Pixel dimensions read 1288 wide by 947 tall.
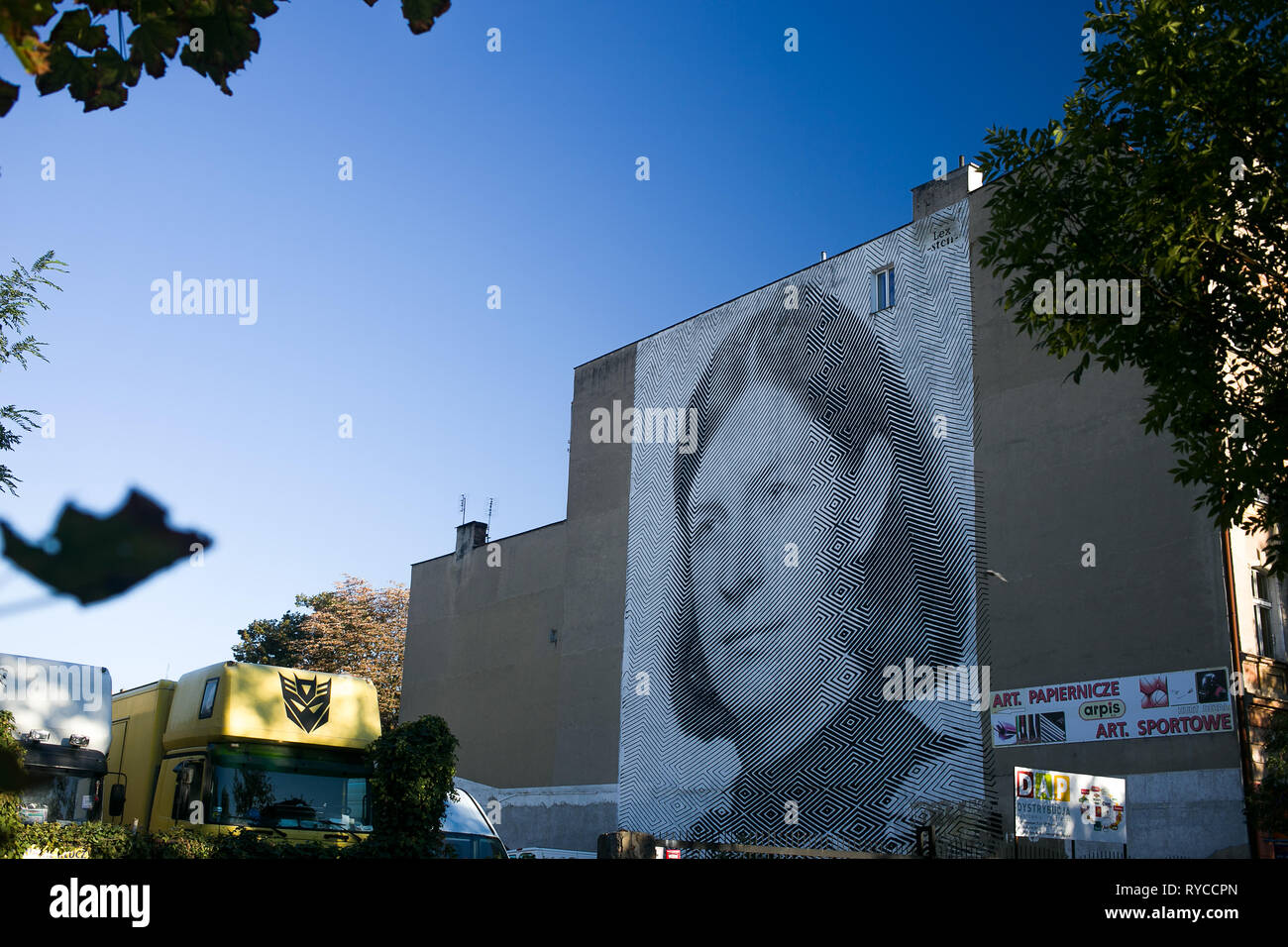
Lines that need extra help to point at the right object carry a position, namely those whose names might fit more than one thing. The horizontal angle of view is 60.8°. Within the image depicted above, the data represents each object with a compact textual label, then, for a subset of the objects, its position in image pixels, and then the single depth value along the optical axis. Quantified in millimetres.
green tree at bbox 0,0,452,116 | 2747
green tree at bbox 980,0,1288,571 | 13047
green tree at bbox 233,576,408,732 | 61344
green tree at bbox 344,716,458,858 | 13523
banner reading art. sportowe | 22688
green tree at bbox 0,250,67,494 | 13109
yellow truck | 13242
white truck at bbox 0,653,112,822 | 14367
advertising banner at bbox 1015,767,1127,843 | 16609
